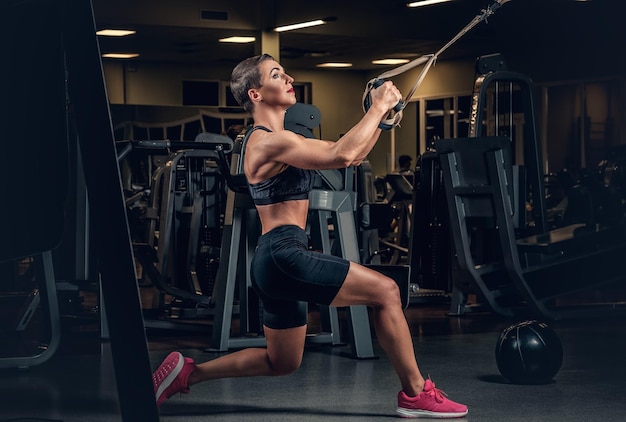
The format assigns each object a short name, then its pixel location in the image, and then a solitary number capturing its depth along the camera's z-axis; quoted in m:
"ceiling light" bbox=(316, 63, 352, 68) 19.72
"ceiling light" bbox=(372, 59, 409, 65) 19.12
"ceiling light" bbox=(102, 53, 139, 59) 17.75
